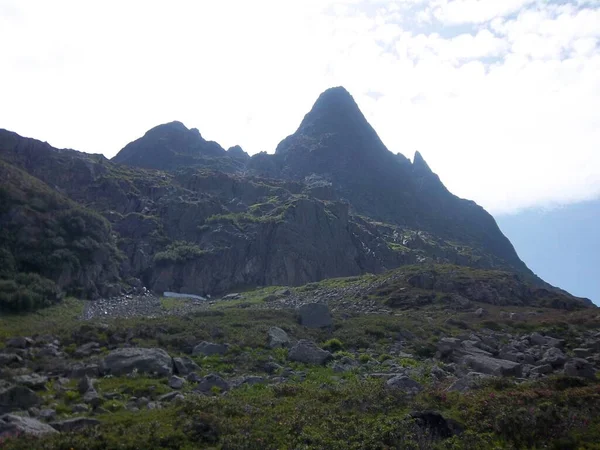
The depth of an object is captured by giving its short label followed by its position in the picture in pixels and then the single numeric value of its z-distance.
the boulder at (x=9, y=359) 16.97
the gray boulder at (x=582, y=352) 25.42
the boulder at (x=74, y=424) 11.64
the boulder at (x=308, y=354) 21.47
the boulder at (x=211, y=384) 16.03
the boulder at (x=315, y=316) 30.12
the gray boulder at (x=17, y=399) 13.01
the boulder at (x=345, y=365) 19.98
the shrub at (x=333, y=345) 24.89
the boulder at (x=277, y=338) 23.41
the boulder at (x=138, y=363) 17.27
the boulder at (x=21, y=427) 10.77
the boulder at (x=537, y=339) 29.58
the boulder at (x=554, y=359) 22.58
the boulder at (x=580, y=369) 19.33
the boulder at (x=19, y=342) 19.36
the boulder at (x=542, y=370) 20.89
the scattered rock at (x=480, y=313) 40.59
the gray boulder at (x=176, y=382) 16.17
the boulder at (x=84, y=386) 15.01
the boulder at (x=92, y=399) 13.72
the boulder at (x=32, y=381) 14.84
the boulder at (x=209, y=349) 21.45
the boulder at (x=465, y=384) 16.05
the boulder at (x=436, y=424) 12.12
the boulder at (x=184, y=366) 18.03
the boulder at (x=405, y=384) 15.60
